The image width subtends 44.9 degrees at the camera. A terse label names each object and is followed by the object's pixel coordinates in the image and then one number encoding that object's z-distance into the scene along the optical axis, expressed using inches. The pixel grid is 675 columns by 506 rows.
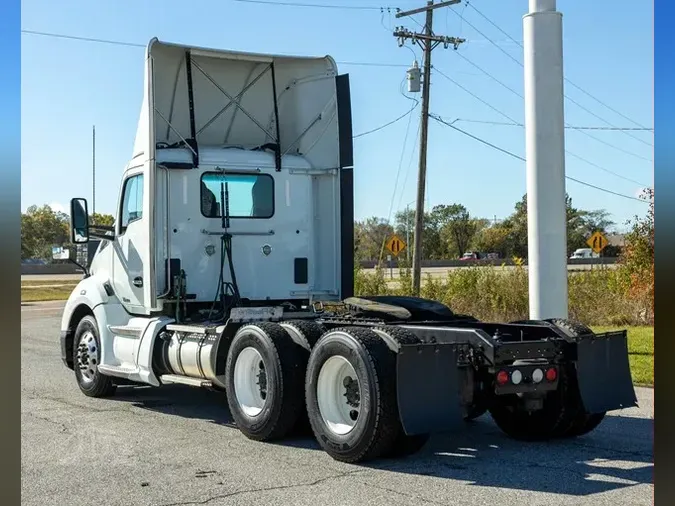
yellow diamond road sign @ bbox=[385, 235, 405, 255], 1096.1
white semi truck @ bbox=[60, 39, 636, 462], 285.9
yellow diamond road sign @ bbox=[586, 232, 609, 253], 1120.2
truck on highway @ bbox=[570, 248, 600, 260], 2807.6
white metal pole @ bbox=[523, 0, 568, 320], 509.0
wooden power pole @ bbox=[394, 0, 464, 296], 1157.1
